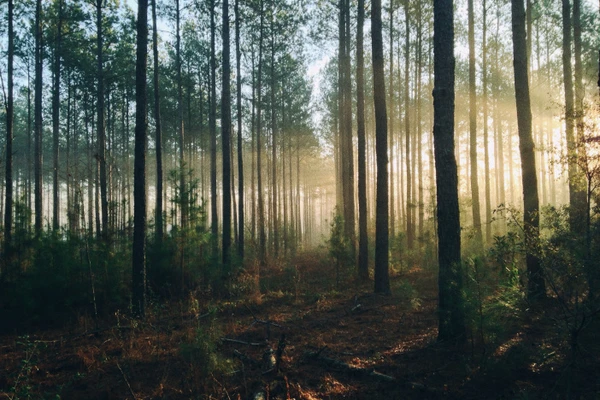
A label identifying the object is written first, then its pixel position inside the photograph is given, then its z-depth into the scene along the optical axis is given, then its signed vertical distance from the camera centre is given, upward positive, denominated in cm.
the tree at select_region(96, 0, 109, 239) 1293 +433
